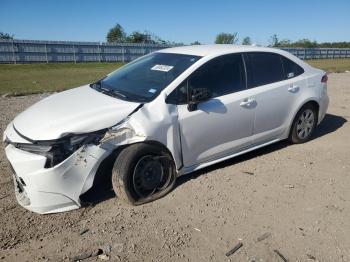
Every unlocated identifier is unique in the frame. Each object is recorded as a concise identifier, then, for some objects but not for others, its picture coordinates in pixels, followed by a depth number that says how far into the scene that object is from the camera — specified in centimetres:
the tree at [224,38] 5669
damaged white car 406
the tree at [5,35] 4643
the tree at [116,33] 5625
